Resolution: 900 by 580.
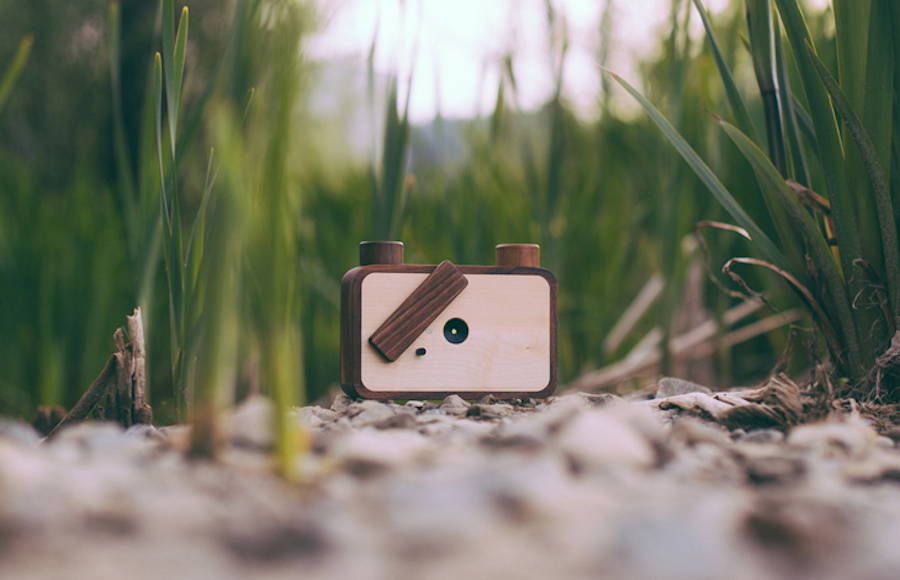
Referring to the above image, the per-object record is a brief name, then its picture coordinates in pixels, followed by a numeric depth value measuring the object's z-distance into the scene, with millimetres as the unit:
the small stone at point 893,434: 633
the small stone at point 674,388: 746
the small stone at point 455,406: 688
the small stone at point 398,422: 634
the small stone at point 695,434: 608
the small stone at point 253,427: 596
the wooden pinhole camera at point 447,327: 718
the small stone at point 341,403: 712
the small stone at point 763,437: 620
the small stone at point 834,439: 601
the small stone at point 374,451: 544
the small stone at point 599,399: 712
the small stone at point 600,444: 558
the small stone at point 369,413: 652
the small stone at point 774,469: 559
